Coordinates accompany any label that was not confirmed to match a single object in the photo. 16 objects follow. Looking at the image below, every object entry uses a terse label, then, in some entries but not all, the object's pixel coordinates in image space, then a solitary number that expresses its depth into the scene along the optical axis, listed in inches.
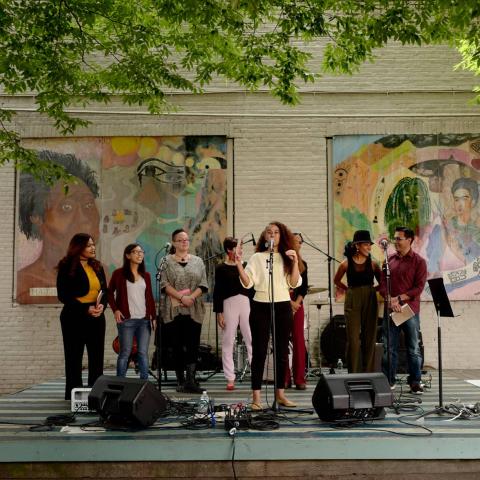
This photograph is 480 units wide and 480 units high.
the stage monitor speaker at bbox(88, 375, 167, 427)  214.5
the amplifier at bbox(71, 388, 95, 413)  250.8
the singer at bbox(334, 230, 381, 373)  294.4
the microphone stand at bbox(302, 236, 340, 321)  416.2
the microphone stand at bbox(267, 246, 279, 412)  235.5
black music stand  251.0
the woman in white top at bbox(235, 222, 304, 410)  246.5
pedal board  216.8
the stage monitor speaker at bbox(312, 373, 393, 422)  219.9
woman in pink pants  306.8
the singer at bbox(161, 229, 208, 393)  303.6
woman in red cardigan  290.2
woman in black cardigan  278.5
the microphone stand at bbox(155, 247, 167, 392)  270.1
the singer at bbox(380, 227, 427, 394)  297.7
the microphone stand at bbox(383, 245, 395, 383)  274.4
